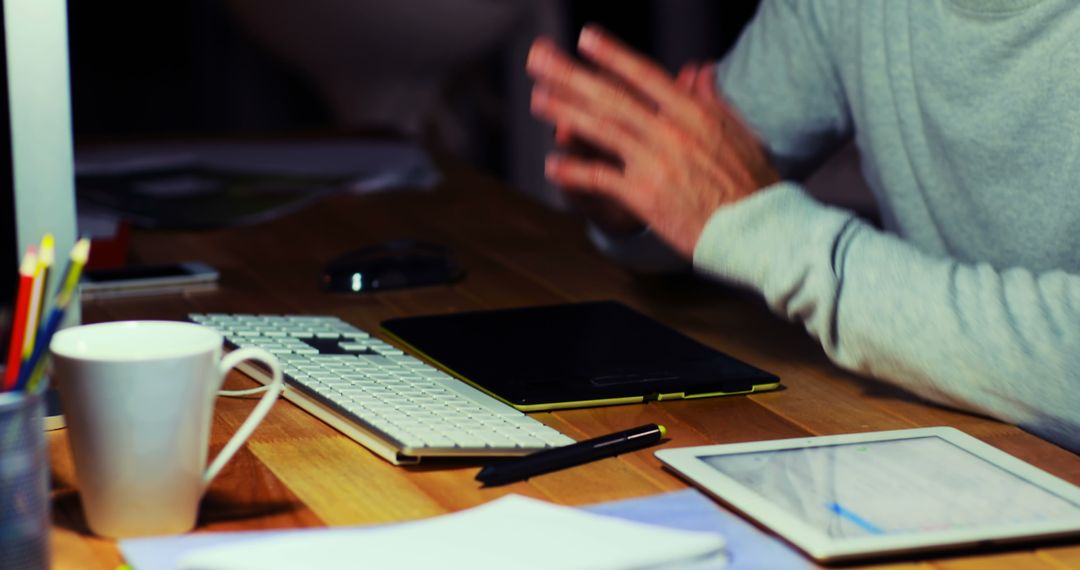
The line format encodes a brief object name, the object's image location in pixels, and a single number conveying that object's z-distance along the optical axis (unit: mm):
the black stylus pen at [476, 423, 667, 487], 1559
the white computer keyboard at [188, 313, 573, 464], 1593
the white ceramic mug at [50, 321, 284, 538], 1426
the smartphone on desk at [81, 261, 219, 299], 2089
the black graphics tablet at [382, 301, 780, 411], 1737
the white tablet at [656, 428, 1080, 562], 1471
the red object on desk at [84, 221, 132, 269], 2216
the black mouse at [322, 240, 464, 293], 2105
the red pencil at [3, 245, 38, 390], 1401
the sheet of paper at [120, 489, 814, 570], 1437
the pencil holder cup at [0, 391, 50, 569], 1354
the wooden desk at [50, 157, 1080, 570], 1528
